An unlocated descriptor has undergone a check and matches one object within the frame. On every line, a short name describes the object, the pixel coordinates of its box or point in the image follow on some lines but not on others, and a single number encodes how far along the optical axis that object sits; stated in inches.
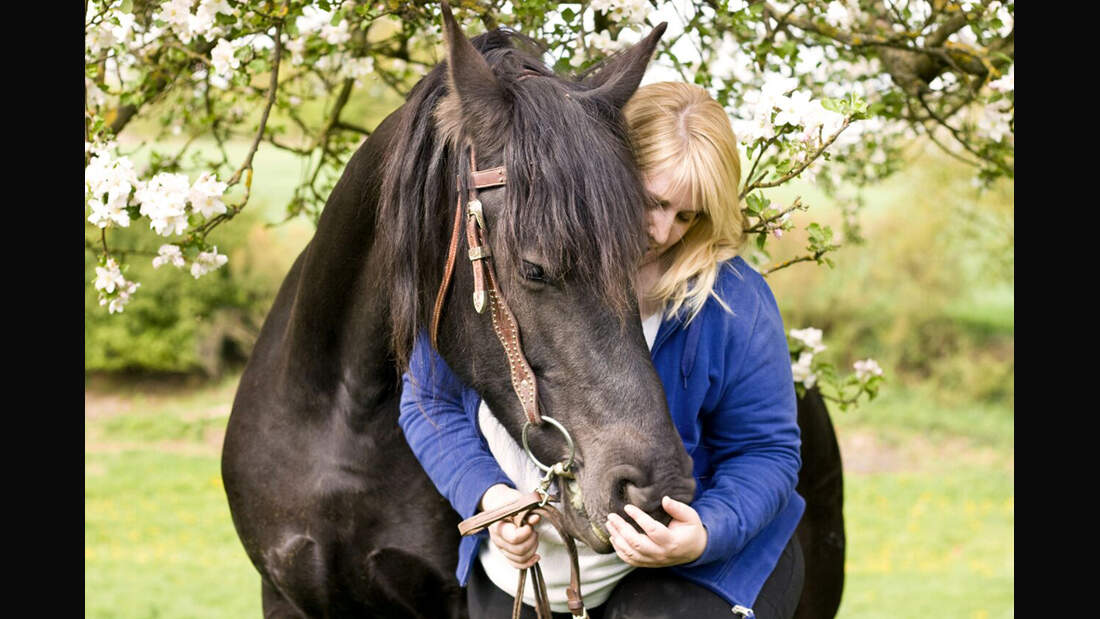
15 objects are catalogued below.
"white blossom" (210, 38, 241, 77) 117.6
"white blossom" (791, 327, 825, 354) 135.8
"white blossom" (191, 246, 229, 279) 121.3
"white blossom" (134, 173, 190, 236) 102.3
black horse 79.7
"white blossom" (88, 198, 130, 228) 102.0
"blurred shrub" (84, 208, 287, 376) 517.0
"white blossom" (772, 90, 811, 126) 100.3
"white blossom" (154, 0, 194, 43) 115.3
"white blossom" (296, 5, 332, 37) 144.6
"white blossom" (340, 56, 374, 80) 151.0
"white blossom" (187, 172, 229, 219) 105.0
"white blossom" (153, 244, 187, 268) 117.4
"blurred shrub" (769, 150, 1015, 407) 577.6
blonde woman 87.3
